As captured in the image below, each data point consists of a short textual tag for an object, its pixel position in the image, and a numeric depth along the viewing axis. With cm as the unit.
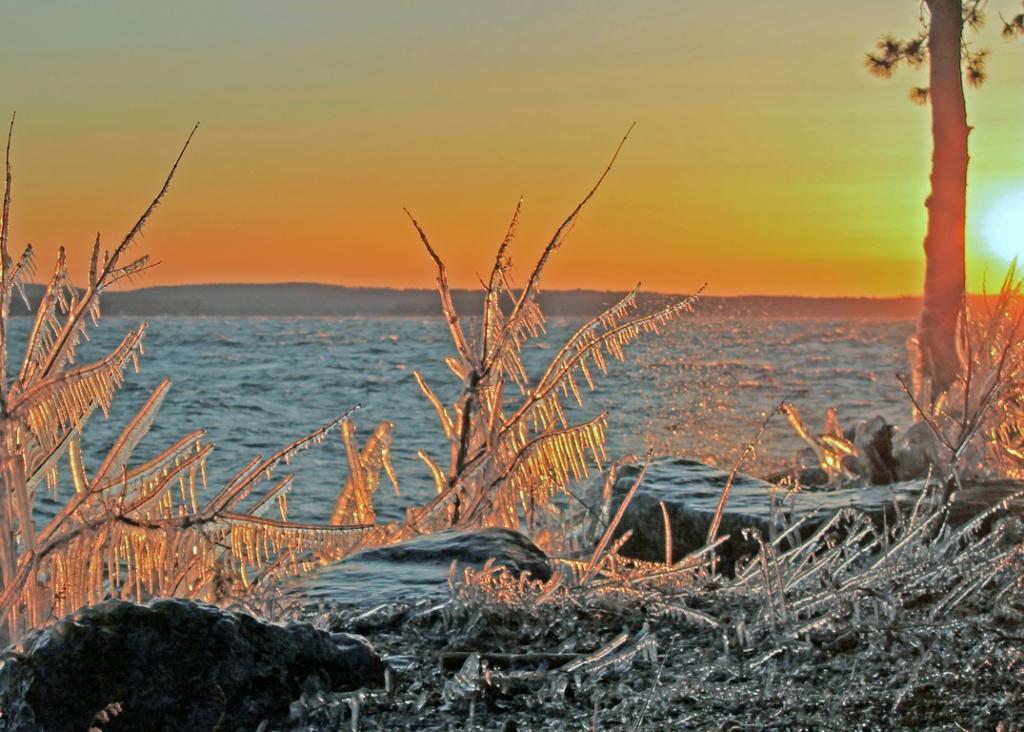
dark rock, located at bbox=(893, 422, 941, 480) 895
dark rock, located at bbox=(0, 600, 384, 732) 313
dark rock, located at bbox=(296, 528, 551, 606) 435
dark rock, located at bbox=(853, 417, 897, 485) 895
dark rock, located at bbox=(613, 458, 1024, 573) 674
